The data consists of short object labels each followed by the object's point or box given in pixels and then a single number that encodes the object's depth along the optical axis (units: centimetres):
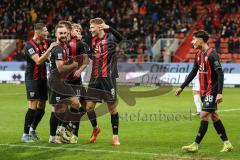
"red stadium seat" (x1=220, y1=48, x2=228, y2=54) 3294
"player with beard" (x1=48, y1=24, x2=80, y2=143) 1089
